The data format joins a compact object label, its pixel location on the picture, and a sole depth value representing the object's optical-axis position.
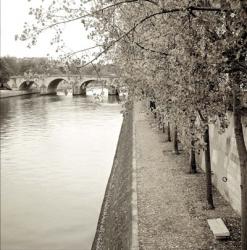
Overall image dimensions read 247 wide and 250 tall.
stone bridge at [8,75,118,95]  101.96
